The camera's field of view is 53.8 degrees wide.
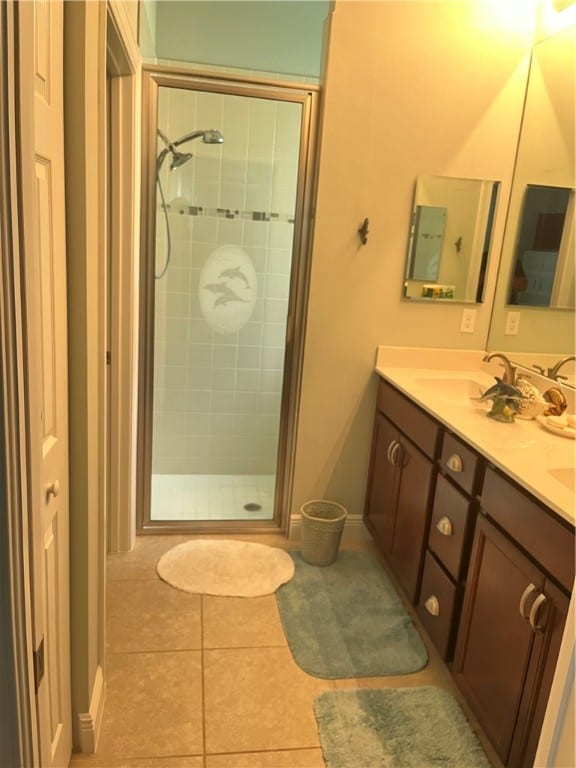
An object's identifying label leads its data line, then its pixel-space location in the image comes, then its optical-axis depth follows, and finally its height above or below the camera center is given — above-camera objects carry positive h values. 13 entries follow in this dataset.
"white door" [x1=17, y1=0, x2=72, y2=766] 0.67 -0.18
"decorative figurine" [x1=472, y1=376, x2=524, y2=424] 2.04 -0.46
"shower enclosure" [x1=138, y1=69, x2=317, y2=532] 2.60 -0.22
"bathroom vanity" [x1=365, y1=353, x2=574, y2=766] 1.37 -0.79
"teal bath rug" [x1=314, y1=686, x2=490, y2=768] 1.64 -1.38
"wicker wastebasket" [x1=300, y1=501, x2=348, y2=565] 2.57 -1.24
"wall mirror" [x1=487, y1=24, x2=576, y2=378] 2.24 +0.21
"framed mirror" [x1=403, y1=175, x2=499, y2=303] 2.56 +0.14
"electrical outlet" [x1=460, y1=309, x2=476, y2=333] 2.70 -0.23
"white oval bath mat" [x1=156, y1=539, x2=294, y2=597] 2.40 -1.38
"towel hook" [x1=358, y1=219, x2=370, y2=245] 2.52 +0.13
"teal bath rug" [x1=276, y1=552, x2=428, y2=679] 2.01 -1.38
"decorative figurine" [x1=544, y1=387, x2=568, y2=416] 2.12 -0.46
